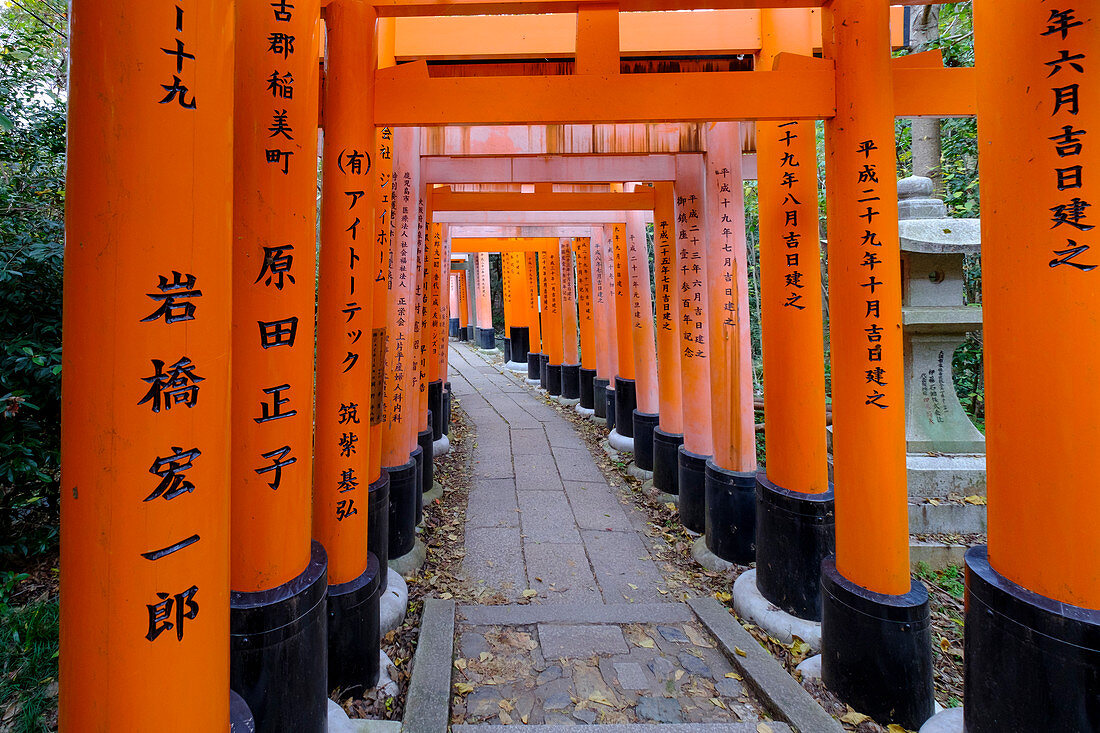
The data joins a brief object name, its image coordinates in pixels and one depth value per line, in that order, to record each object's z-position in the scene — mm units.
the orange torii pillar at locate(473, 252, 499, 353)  20672
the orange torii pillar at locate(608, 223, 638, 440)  8242
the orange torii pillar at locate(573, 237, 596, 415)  11211
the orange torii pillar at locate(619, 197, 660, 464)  7363
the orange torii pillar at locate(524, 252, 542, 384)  15609
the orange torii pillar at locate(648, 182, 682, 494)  6285
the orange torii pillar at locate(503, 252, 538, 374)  17797
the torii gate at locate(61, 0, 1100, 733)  1233
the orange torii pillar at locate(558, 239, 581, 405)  12578
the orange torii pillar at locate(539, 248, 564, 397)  13320
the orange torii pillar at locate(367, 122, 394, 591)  3412
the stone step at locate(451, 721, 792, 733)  2660
